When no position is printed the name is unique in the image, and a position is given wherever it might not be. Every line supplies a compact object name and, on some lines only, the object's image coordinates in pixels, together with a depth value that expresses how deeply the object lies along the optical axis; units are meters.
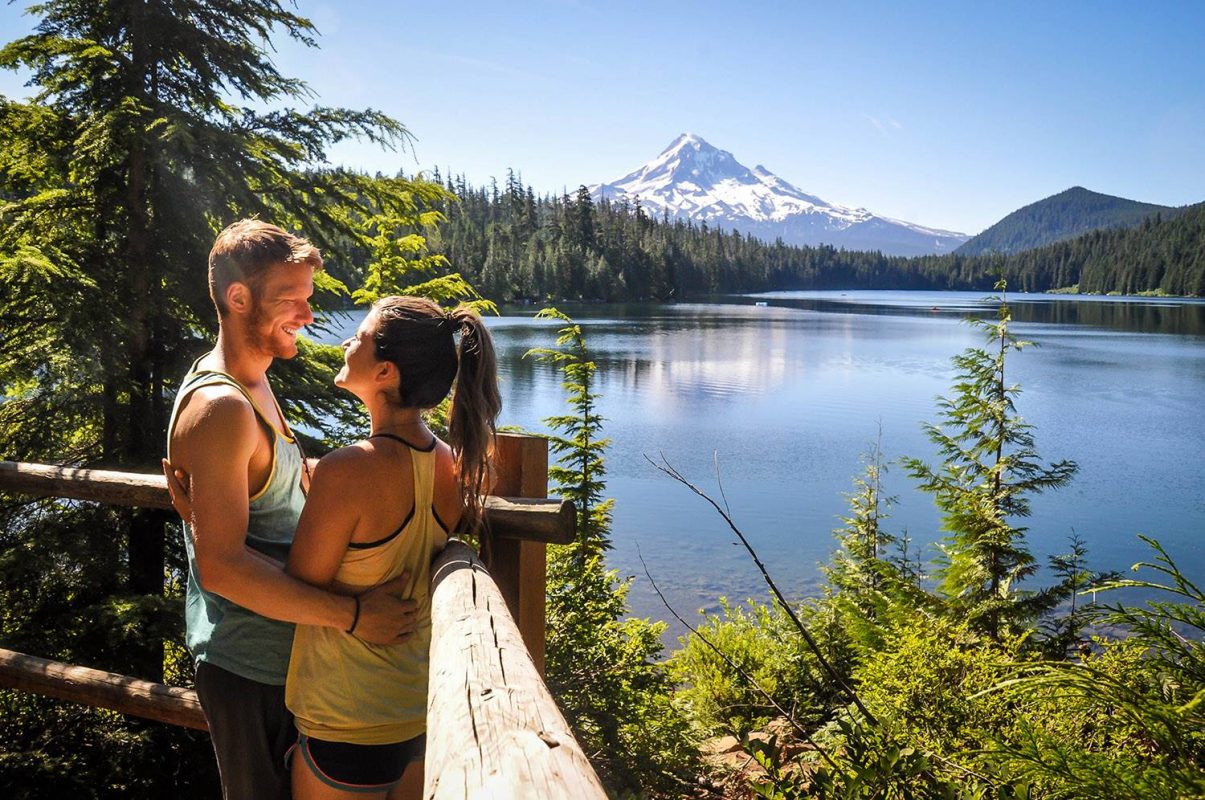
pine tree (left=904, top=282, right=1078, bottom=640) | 6.63
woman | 1.89
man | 1.85
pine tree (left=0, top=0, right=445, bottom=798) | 5.42
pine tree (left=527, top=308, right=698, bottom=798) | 5.04
